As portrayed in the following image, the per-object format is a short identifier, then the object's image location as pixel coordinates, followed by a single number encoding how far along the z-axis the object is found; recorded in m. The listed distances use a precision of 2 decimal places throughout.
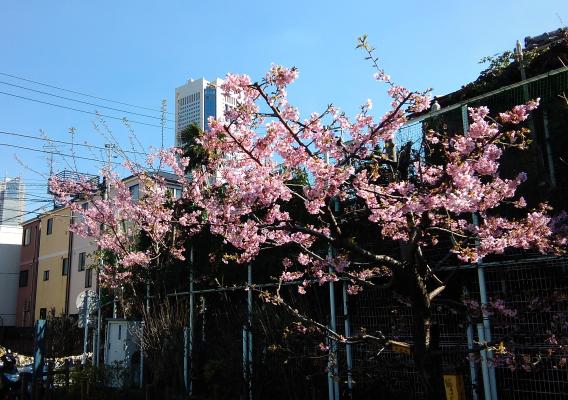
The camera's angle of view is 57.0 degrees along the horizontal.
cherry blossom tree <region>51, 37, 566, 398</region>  4.52
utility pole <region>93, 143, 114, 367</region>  12.85
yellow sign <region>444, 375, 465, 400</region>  4.99
